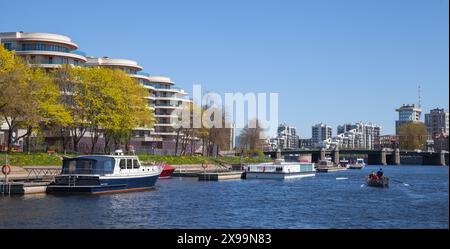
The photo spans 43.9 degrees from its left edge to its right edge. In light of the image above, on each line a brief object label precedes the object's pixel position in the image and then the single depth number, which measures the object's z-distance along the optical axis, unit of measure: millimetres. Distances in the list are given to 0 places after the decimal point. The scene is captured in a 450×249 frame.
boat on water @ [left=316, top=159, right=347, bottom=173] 161000
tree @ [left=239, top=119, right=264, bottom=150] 181625
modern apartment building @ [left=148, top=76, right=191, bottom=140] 177875
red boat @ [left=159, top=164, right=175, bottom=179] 90806
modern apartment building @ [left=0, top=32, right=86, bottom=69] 117250
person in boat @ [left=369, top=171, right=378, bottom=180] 79500
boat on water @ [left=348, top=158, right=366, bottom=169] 196625
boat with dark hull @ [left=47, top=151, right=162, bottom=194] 54562
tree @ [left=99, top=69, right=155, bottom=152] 98500
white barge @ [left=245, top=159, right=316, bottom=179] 105062
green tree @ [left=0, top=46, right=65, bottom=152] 66656
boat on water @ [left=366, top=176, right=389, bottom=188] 78625
